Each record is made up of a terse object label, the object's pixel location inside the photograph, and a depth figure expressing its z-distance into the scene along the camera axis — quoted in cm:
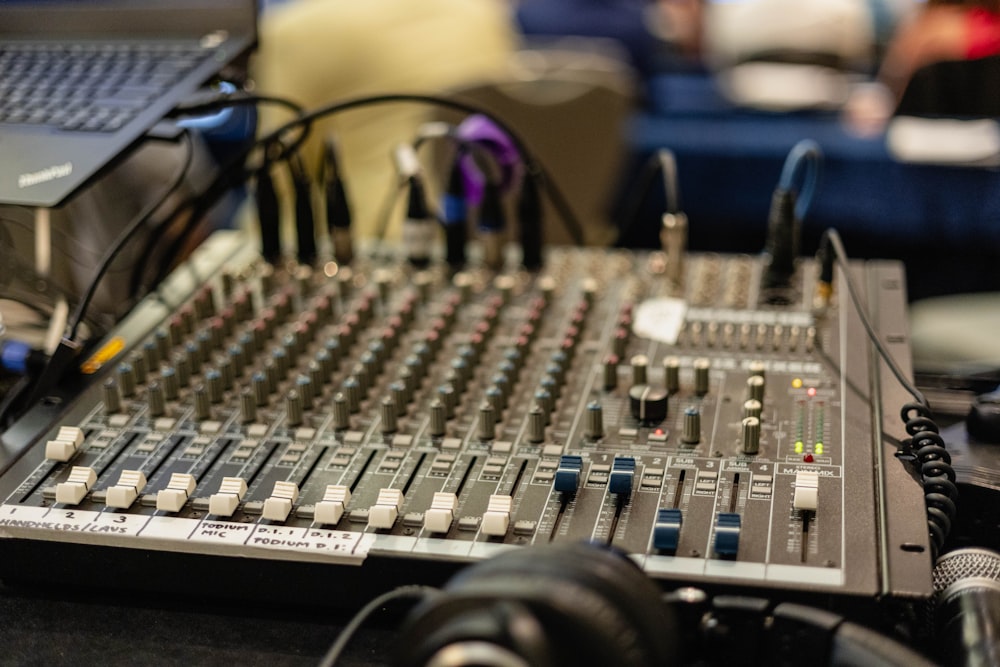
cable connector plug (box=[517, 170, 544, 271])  144
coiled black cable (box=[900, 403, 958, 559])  89
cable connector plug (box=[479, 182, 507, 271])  145
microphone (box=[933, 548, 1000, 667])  77
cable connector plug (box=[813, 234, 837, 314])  128
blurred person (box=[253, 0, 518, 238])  286
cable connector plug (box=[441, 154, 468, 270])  145
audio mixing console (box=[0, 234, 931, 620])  86
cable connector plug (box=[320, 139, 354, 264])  145
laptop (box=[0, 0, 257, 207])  117
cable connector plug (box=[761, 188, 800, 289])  135
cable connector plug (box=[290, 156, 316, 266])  147
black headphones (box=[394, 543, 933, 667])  56
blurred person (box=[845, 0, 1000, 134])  173
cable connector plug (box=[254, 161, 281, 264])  147
